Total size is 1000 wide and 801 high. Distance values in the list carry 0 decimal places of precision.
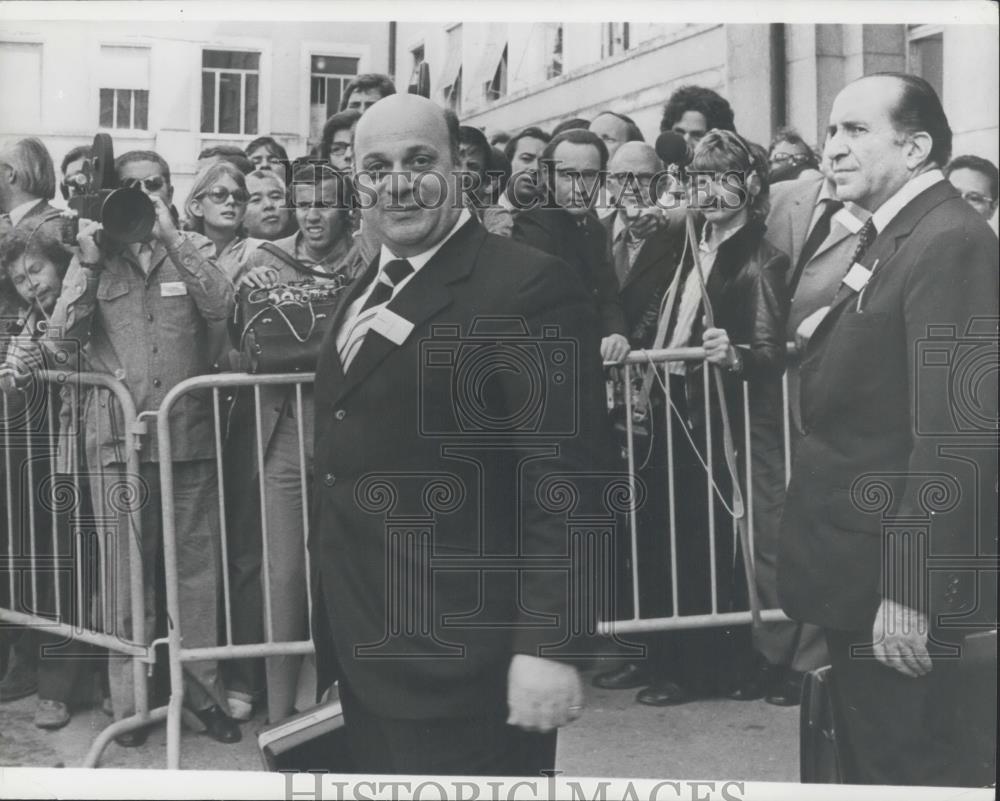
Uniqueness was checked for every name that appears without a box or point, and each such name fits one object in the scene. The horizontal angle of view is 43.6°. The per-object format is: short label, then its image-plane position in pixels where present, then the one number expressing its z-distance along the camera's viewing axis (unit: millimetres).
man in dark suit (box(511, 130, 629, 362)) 3658
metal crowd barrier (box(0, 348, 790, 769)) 3773
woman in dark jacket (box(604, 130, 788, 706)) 3668
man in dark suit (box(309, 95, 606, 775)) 3426
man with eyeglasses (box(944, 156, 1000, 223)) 3490
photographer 3824
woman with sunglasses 3736
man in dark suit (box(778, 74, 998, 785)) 3484
